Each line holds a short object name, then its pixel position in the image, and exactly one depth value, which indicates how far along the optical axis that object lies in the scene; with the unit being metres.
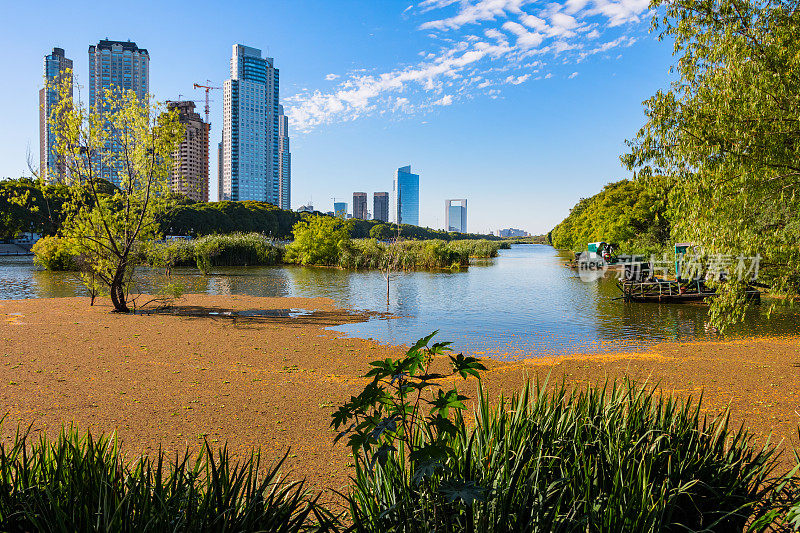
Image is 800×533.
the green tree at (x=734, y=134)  8.09
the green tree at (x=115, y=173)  13.76
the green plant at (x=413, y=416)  2.03
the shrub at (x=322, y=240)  42.50
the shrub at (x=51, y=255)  30.98
